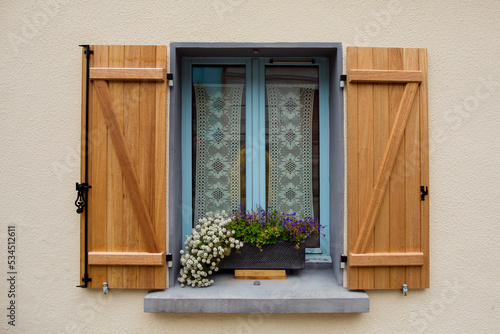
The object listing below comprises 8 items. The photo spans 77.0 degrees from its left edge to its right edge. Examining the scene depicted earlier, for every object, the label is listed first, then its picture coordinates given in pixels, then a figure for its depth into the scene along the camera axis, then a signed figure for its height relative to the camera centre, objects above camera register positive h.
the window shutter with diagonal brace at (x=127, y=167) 2.47 +0.03
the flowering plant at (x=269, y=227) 2.65 -0.48
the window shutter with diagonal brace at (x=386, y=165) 2.49 +0.05
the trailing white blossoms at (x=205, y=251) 2.51 -0.64
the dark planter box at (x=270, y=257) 2.68 -0.73
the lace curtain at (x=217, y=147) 2.89 +0.22
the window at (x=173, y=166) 2.48 +0.04
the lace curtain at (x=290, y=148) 2.90 +0.22
